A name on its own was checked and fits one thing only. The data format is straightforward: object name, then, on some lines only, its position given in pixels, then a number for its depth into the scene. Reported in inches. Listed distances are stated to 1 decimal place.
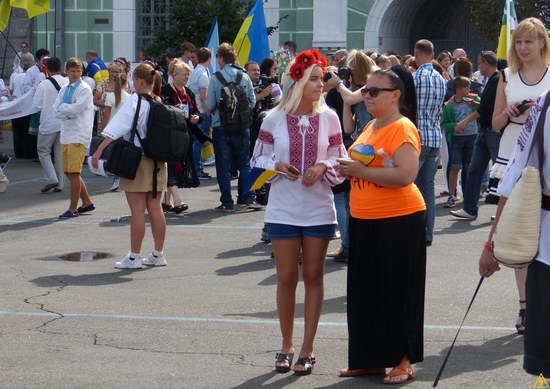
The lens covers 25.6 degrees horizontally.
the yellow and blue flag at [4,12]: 782.5
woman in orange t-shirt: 252.1
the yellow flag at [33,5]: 770.8
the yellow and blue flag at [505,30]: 582.4
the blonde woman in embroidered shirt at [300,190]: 268.2
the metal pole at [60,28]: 1108.5
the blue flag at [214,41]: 777.9
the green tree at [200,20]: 948.0
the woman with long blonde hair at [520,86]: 280.4
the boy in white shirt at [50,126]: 603.2
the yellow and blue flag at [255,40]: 666.8
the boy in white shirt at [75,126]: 530.6
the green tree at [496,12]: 1023.0
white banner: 785.6
